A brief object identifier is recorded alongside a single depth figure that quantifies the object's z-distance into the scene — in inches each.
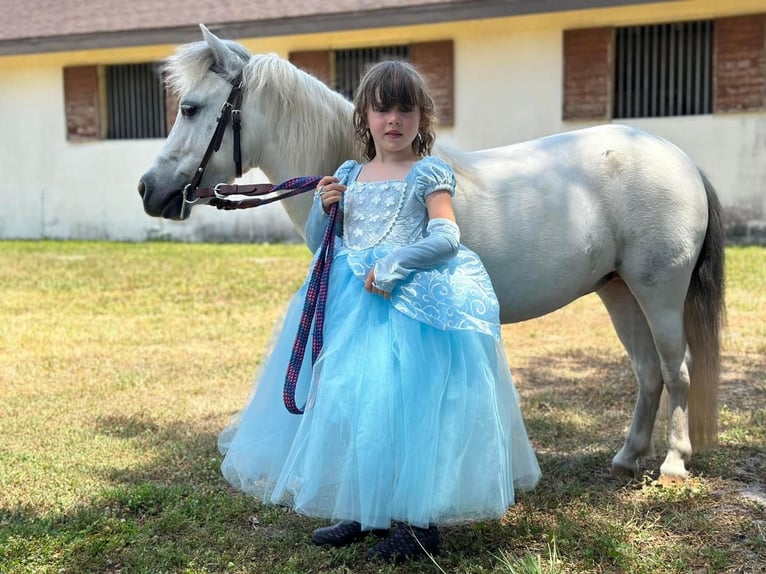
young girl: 92.3
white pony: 116.1
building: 436.5
